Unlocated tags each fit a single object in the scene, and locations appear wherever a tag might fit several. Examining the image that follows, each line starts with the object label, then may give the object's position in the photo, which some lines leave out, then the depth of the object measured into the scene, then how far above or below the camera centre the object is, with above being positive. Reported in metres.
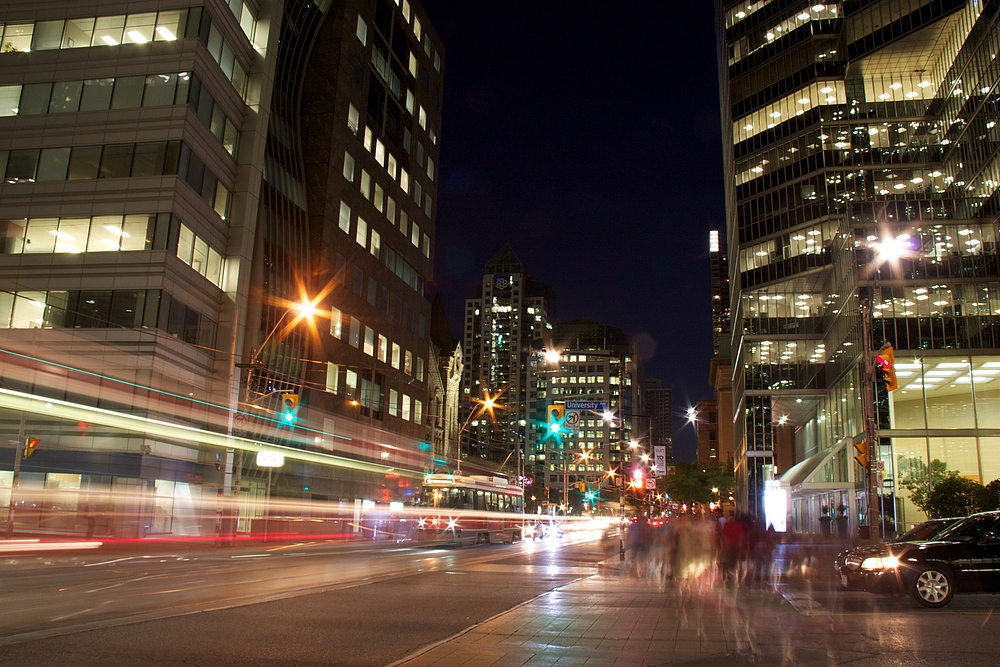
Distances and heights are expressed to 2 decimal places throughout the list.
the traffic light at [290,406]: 30.06 +3.07
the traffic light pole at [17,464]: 28.20 +0.59
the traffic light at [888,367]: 22.34 +3.82
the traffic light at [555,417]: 27.50 +2.70
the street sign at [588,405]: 32.66 +3.72
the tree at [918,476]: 37.41 +1.35
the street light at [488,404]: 40.56 +4.57
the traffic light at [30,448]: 29.17 +1.17
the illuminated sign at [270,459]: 36.22 +1.24
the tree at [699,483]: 85.06 +1.68
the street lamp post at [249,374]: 31.39 +4.96
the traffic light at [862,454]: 24.17 +1.48
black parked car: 14.05 -1.08
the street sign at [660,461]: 55.91 +2.57
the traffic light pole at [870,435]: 24.12 +2.09
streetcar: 39.53 -0.96
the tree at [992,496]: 26.14 +0.33
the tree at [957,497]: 27.36 +0.28
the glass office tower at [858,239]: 38.91 +17.74
